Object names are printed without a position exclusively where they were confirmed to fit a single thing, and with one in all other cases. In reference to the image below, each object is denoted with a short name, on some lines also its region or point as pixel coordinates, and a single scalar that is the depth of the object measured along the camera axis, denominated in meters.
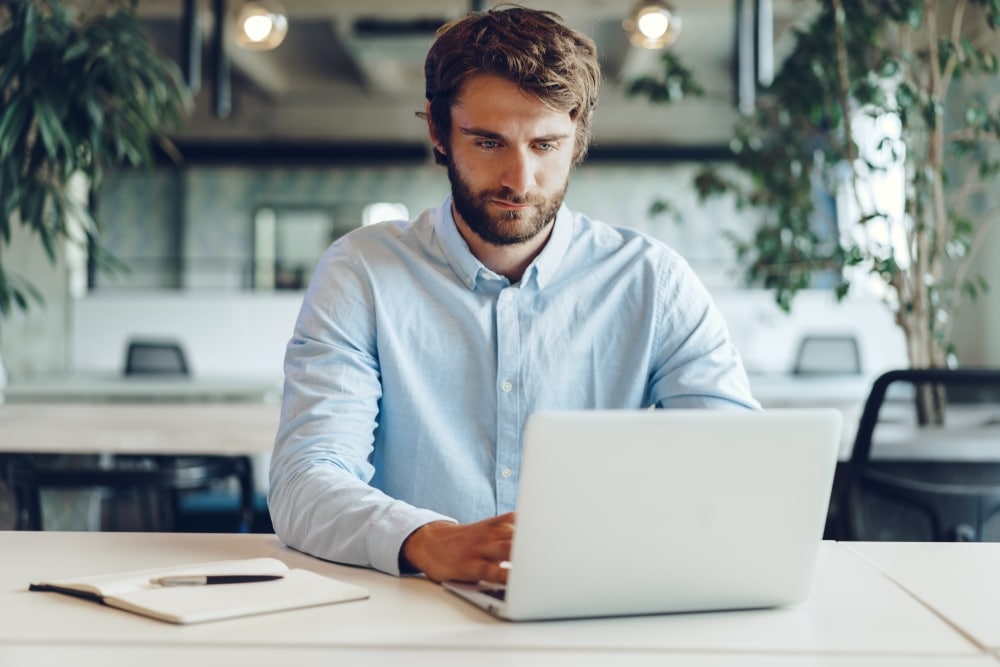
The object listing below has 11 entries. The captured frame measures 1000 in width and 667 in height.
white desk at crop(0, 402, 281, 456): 2.51
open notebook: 0.97
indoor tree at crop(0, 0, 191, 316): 2.85
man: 1.52
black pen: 1.06
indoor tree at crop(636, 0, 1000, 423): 3.29
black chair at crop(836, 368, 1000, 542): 2.29
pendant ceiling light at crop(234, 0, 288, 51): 4.56
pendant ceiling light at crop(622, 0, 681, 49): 4.45
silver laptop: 0.91
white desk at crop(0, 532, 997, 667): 0.87
